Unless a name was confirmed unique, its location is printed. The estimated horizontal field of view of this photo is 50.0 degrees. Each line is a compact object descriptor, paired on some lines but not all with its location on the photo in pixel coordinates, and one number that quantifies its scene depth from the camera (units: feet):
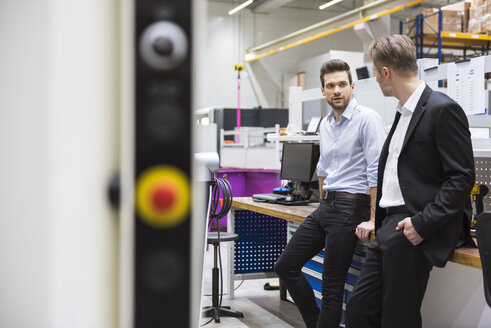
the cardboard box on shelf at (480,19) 21.81
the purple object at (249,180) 16.94
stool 9.98
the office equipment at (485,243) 4.98
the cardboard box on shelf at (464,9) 22.86
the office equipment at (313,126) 11.68
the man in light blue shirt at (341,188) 7.14
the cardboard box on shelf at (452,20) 23.29
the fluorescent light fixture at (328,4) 26.44
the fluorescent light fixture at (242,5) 28.19
